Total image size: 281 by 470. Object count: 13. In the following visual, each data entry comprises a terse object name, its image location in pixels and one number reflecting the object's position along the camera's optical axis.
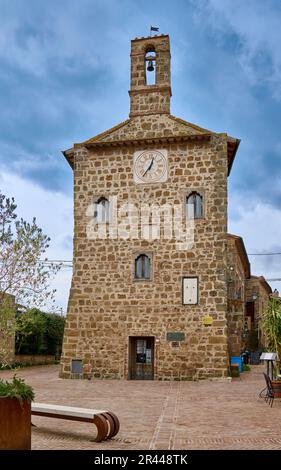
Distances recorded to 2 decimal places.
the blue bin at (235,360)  23.59
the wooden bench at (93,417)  8.47
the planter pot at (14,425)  7.13
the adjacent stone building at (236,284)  25.09
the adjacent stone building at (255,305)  41.24
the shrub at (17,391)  7.30
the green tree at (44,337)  29.89
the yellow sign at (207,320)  20.14
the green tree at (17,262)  12.09
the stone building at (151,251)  20.33
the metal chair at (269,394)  13.59
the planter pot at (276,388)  14.09
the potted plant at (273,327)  15.25
